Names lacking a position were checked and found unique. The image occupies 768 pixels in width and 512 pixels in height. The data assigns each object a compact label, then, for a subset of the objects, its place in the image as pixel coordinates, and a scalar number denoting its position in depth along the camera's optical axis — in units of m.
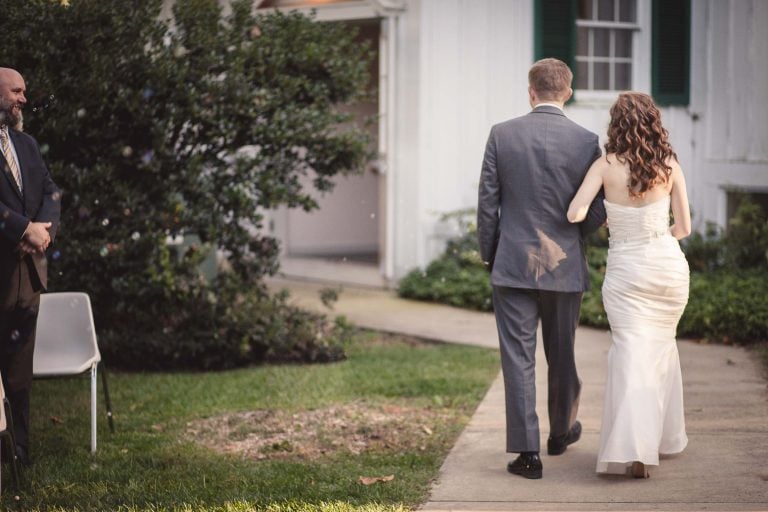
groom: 5.42
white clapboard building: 12.05
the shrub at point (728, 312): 8.83
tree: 7.48
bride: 5.22
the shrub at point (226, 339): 8.30
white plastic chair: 6.41
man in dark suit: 5.69
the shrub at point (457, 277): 11.07
